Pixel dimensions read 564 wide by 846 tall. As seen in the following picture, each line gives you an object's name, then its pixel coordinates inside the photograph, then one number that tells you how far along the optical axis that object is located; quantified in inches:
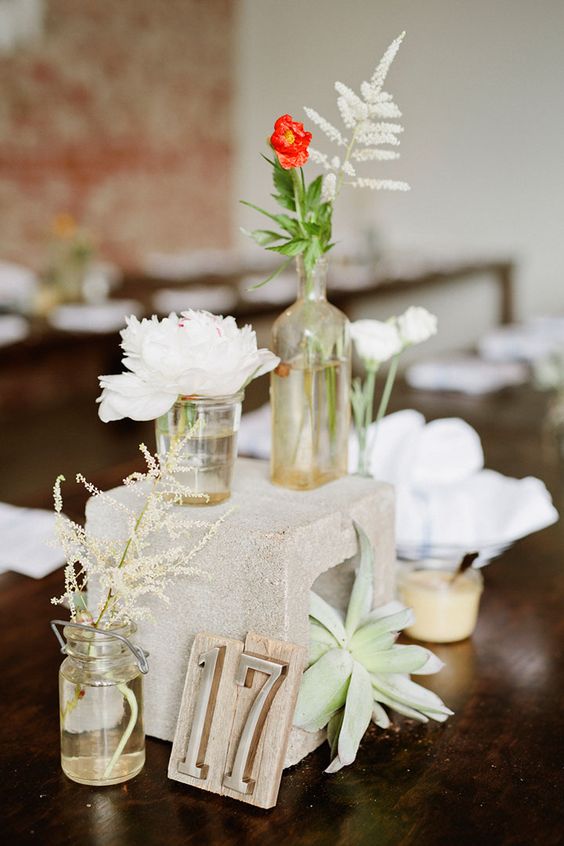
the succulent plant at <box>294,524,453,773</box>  37.4
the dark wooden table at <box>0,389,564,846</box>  34.6
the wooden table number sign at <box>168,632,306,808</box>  35.2
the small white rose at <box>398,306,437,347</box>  48.2
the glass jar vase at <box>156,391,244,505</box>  37.7
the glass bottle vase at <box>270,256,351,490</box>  42.3
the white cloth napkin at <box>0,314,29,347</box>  129.2
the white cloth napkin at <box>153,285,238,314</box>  159.6
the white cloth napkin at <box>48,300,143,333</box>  140.2
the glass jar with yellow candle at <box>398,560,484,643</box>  49.2
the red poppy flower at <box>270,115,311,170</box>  36.6
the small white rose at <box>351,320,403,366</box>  48.4
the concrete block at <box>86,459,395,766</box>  36.4
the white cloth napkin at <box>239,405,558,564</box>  54.2
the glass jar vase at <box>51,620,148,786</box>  35.6
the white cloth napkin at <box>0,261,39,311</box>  148.1
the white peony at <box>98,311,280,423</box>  35.4
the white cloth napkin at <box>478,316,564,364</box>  136.5
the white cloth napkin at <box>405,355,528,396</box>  113.4
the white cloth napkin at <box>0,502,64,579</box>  58.2
